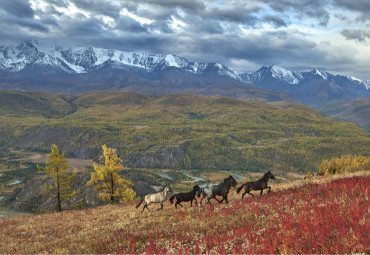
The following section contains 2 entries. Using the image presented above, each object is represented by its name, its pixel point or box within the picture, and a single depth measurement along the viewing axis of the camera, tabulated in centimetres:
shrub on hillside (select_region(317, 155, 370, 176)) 10609
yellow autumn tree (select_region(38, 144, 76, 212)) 5078
